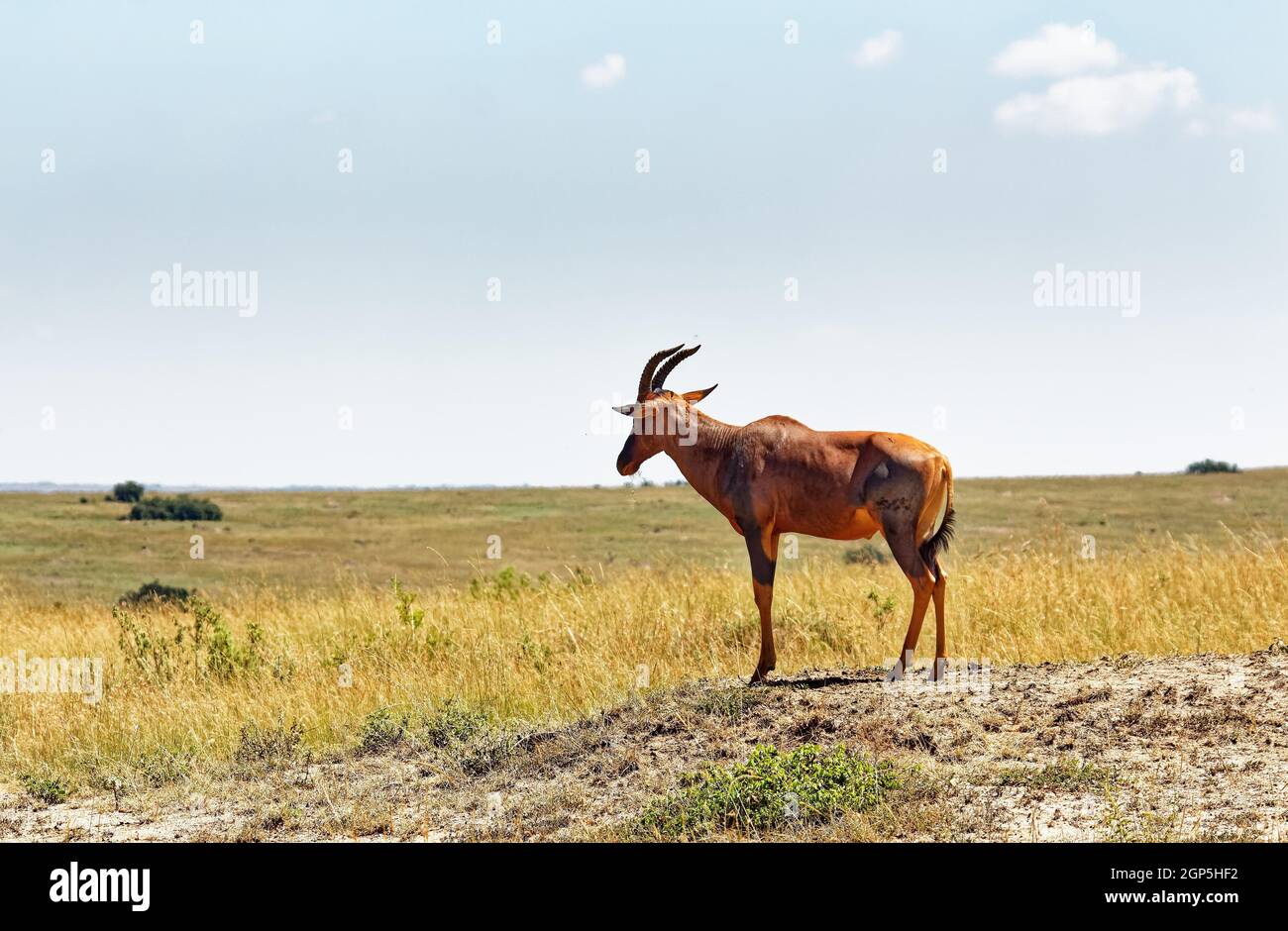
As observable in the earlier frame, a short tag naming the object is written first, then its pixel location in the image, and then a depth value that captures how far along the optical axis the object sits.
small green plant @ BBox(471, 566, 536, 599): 15.77
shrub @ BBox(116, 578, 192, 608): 20.54
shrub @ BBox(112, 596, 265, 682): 12.84
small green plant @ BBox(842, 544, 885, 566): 25.68
